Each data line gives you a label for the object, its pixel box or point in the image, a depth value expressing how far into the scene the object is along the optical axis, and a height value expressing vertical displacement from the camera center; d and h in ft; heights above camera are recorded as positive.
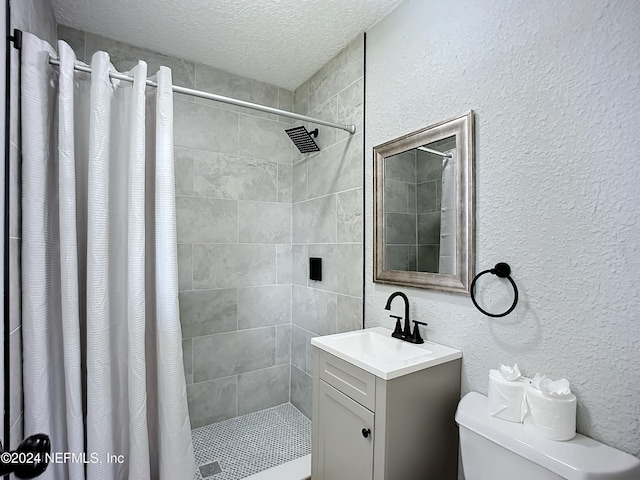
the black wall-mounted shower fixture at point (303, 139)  6.35 +1.99
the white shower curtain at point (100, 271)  3.92 -0.46
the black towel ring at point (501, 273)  3.66 -0.41
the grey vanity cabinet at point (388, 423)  3.68 -2.26
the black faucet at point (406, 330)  4.67 -1.36
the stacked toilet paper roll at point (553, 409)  3.01 -1.61
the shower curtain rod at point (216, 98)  4.34 +2.18
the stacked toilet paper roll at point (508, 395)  3.30 -1.62
